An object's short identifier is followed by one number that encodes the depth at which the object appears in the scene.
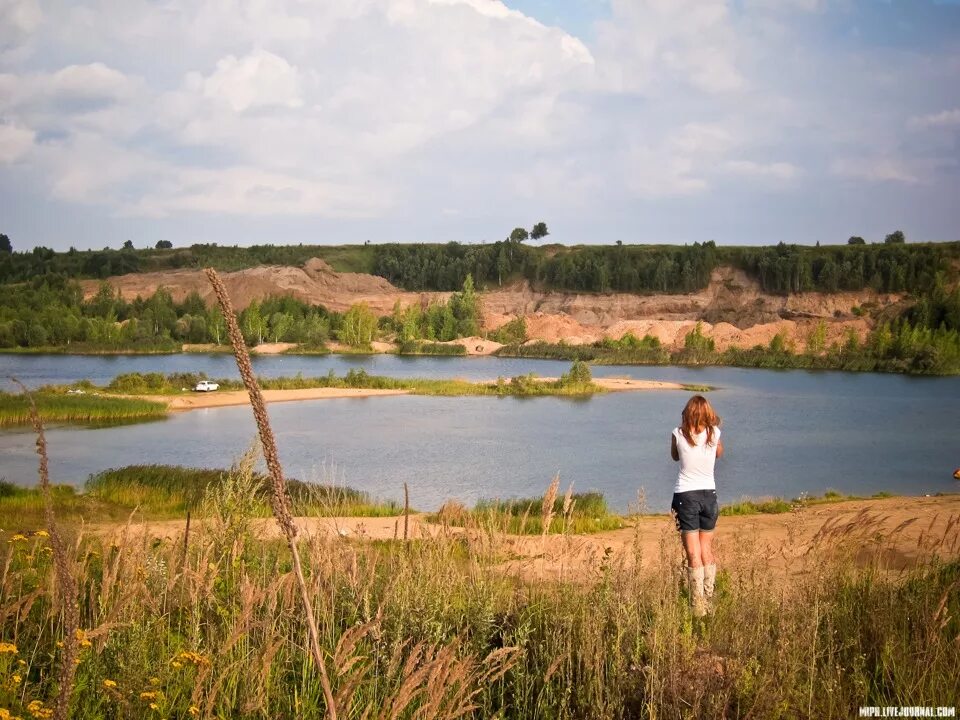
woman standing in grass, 7.30
